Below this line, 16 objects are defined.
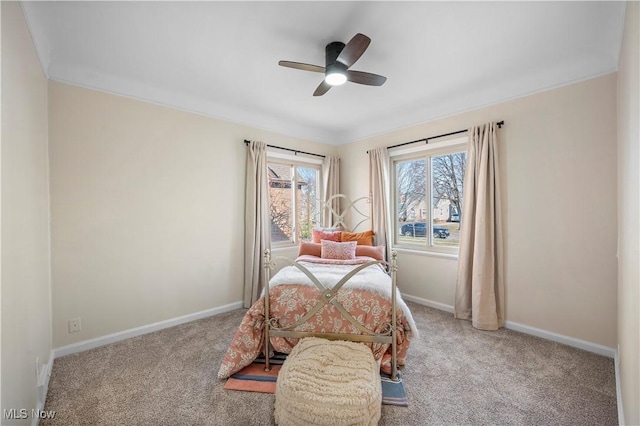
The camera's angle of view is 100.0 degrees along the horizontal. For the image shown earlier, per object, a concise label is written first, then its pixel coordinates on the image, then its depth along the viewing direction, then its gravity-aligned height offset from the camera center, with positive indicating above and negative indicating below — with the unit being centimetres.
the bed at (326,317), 206 -84
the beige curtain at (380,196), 394 +21
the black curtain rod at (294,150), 362 +94
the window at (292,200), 415 +19
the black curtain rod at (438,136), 291 +94
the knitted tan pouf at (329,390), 142 -100
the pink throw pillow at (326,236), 360 -34
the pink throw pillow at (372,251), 333 -51
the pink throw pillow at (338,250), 321 -48
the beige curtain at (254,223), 356 -15
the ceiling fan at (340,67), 187 +110
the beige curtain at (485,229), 289 -22
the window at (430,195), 349 +20
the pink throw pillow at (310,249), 342 -49
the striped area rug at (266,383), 183 -127
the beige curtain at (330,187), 449 +41
